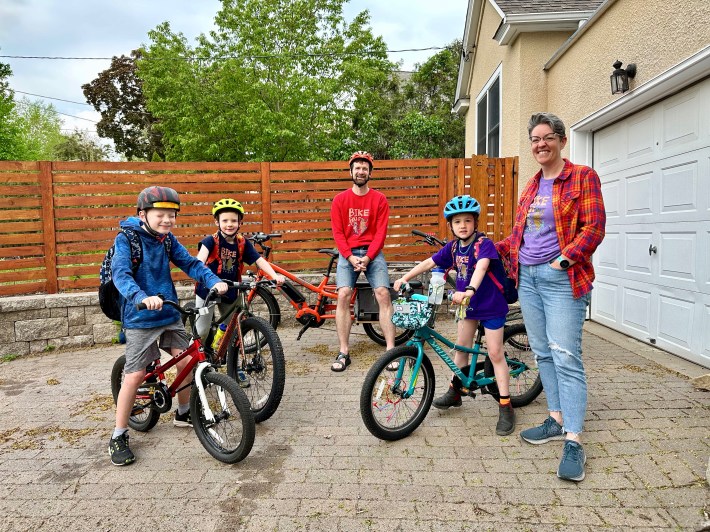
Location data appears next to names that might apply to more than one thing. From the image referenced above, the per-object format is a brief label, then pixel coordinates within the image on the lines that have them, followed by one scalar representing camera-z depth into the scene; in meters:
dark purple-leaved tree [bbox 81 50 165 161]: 30.64
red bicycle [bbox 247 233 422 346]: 5.53
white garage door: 4.44
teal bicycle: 3.18
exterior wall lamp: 5.04
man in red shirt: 4.96
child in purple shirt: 3.37
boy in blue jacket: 3.11
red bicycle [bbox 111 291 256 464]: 2.92
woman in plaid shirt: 2.75
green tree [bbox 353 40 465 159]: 18.80
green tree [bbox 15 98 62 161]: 32.81
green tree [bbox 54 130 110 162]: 33.00
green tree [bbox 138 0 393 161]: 17.39
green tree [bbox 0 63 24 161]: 17.44
